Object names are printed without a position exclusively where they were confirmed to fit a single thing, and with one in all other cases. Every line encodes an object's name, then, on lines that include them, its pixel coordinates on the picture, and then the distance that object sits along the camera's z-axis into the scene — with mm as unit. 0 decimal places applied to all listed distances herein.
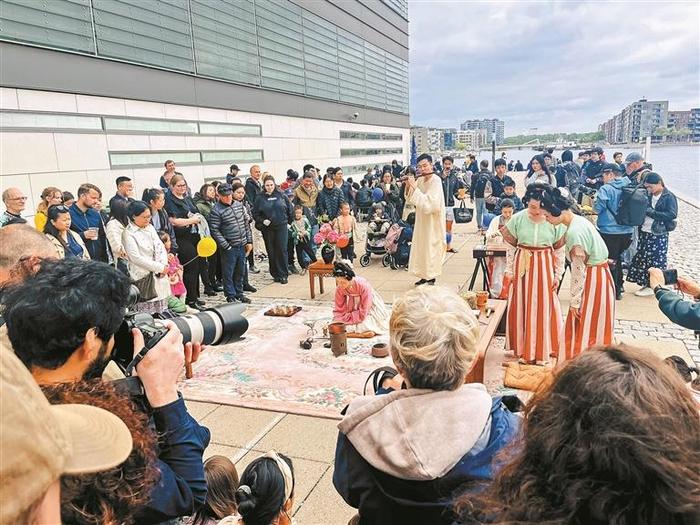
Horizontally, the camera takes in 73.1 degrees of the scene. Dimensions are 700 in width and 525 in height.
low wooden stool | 6953
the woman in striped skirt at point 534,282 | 4141
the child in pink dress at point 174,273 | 5816
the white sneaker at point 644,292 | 6508
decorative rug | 4016
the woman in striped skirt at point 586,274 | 3865
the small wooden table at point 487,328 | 3632
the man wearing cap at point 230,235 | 6750
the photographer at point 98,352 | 1288
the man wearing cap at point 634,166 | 7801
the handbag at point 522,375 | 4027
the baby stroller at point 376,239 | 9305
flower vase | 7027
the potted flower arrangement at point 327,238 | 7124
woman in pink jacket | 5219
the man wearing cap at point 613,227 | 6336
